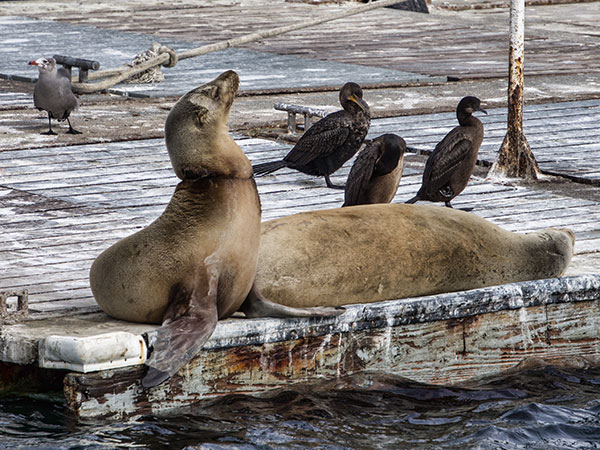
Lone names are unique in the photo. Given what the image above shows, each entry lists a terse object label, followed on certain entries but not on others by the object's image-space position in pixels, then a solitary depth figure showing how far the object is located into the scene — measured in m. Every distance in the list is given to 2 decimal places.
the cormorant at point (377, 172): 13.51
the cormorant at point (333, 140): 15.77
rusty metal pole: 16.28
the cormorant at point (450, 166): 14.44
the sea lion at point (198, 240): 9.77
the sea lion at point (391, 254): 10.43
